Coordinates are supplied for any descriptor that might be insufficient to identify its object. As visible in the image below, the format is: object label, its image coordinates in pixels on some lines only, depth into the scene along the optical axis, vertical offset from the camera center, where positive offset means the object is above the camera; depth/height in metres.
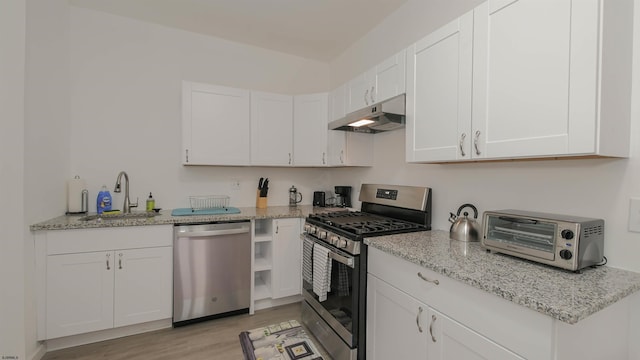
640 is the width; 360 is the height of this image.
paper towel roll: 2.38 -0.20
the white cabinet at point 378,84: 1.98 +0.77
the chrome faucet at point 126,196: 2.55 -0.21
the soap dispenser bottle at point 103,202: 2.48 -0.26
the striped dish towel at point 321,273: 2.00 -0.72
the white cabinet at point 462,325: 0.91 -0.59
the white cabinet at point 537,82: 1.03 +0.44
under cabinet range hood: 1.96 +0.47
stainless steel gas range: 1.77 -0.59
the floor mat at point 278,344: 1.86 -1.24
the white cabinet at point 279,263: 2.67 -0.88
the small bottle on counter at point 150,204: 2.70 -0.30
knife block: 3.12 -0.30
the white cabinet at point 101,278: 1.98 -0.81
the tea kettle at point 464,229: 1.66 -0.31
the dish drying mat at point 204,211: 2.58 -0.36
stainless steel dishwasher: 2.33 -0.85
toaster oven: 1.09 -0.25
